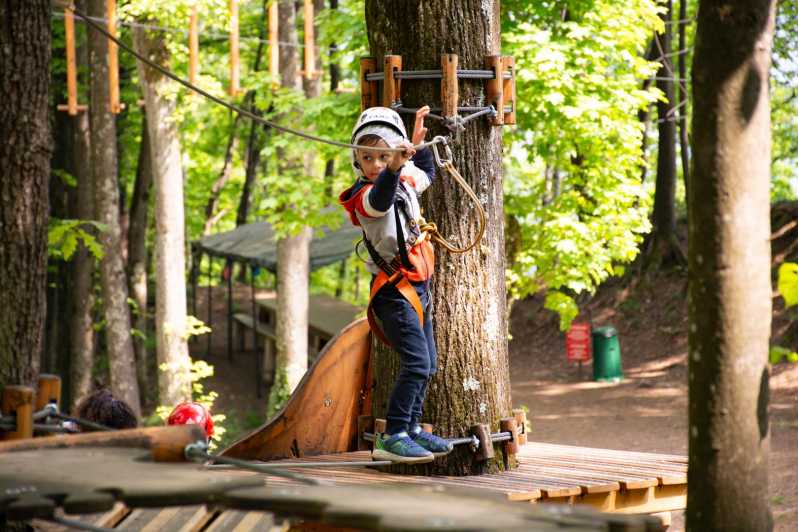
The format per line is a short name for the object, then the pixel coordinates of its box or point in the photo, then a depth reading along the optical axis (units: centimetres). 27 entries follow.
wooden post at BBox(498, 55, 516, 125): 1084
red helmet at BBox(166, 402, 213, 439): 1127
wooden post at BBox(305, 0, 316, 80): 2794
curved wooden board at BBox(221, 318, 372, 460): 1160
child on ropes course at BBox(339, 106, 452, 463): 960
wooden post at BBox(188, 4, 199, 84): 2698
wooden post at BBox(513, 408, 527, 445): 1103
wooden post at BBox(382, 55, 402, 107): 1052
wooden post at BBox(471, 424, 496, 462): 1058
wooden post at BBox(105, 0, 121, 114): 2794
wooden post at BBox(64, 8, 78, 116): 2736
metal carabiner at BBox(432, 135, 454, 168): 1021
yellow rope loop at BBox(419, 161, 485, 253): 999
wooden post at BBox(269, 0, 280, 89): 2780
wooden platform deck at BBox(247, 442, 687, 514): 974
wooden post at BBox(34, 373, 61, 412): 906
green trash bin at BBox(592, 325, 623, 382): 3647
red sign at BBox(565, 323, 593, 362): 3703
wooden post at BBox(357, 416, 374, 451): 1162
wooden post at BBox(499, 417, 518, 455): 1083
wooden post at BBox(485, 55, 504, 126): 1066
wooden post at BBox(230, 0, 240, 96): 2789
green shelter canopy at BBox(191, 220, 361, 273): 3653
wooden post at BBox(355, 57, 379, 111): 1089
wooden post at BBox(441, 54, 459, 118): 1034
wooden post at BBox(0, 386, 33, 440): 780
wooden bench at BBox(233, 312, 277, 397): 4097
